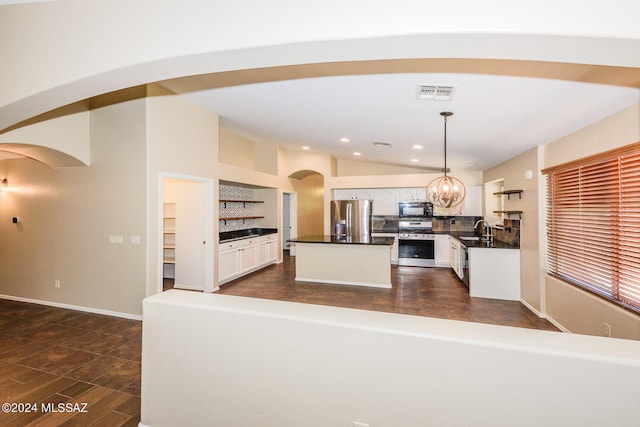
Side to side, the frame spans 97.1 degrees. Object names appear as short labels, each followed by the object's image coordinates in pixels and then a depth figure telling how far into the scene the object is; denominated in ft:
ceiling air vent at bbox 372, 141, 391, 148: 16.08
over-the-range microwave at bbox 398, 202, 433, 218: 23.85
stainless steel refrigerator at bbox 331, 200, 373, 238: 23.90
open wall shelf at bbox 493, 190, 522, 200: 14.31
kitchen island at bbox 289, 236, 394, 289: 17.19
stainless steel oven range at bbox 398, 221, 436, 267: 22.45
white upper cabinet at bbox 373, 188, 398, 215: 24.71
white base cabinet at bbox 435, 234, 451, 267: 22.34
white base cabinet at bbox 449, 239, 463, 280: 18.34
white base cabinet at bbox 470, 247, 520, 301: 14.58
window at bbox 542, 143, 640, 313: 7.60
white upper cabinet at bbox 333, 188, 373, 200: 25.20
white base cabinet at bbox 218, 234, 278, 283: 17.63
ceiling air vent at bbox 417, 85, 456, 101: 7.85
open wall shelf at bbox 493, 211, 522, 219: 14.27
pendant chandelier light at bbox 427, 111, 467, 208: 10.87
